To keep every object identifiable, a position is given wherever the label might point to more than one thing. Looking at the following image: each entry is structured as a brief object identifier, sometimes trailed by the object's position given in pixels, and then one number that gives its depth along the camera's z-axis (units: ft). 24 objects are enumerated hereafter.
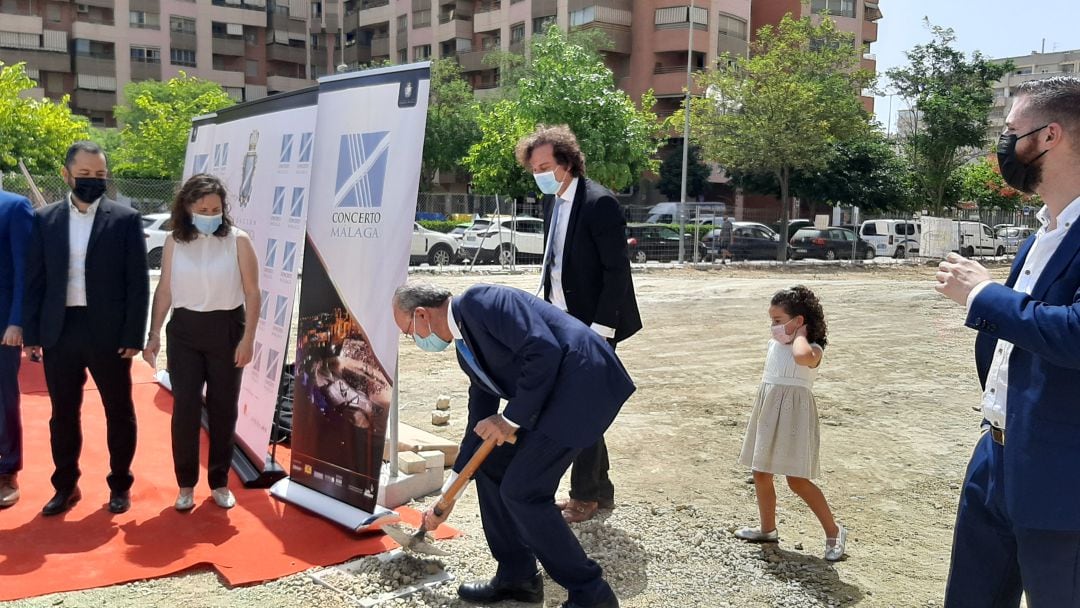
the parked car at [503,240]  80.38
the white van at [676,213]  114.42
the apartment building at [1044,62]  363.15
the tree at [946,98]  109.19
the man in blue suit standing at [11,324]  15.10
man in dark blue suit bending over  10.55
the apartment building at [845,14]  170.19
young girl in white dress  13.76
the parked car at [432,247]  78.74
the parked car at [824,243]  102.17
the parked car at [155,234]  61.05
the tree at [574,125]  90.33
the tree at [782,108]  96.02
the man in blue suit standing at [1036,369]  7.05
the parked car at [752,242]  98.07
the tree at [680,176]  146.00
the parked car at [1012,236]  117.83
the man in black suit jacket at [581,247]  14.82
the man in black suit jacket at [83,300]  14.78
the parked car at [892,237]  111.45
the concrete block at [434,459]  16.95
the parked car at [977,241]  111.55
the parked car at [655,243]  94.48
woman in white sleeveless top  14.99
